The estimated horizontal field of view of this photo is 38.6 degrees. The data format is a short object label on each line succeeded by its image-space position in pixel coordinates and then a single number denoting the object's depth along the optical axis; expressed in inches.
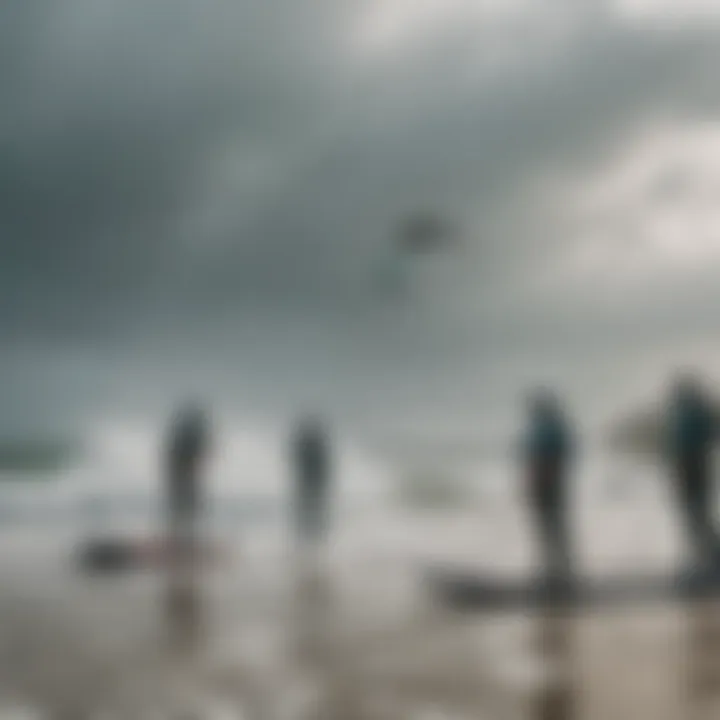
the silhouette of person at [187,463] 864.9
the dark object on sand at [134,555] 635.5
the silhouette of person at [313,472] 944.3
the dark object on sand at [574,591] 420.8
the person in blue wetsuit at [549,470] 546.9
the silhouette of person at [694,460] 507.2
